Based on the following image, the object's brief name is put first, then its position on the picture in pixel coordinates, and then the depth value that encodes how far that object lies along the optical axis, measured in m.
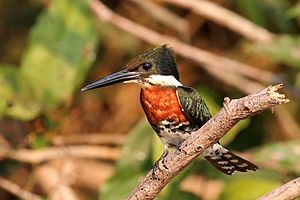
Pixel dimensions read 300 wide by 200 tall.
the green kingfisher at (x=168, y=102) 4.99
